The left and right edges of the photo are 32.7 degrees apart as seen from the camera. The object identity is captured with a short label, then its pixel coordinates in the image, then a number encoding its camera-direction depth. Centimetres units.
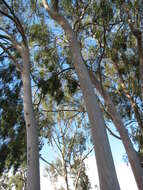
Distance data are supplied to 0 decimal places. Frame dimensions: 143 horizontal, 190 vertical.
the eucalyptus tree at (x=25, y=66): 368
